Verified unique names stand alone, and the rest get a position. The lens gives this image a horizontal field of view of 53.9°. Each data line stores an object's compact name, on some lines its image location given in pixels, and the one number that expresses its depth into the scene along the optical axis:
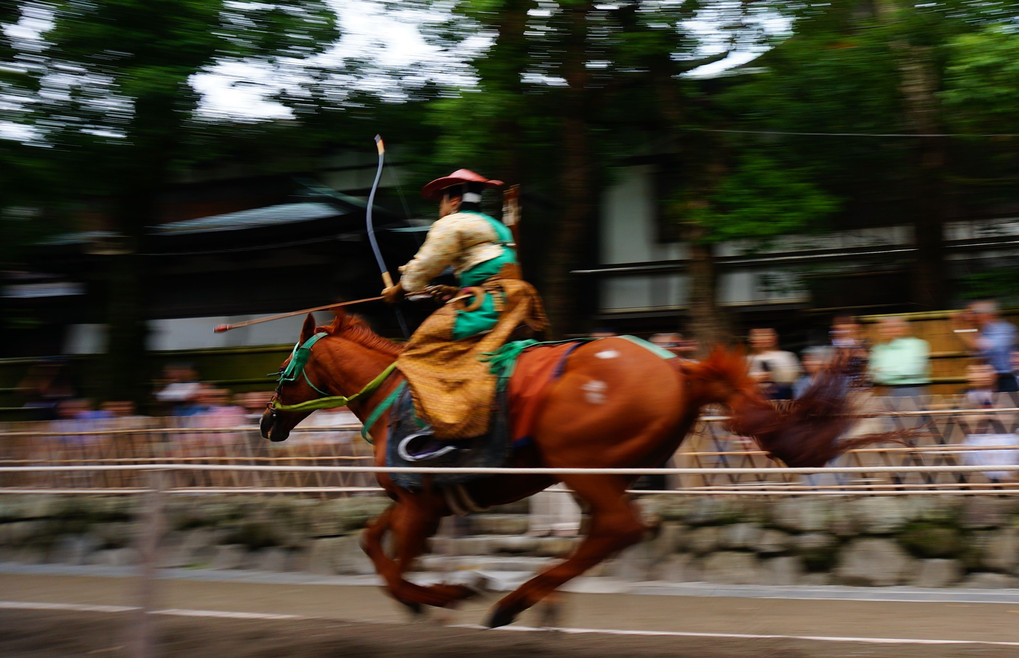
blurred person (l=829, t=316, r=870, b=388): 4.64
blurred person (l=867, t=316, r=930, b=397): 7.57
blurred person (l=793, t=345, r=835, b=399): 7.67
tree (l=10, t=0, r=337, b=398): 9.69
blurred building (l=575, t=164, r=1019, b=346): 12.42
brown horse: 4.46
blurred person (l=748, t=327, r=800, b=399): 7.53
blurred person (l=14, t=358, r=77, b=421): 12.50
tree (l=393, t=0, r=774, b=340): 9.00
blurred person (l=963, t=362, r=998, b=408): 6.50
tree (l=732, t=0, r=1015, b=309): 9.55
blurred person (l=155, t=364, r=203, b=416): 10.55
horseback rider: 4.93
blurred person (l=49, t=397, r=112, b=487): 7.80
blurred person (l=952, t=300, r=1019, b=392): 7.17
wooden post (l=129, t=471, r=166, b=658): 4.15
